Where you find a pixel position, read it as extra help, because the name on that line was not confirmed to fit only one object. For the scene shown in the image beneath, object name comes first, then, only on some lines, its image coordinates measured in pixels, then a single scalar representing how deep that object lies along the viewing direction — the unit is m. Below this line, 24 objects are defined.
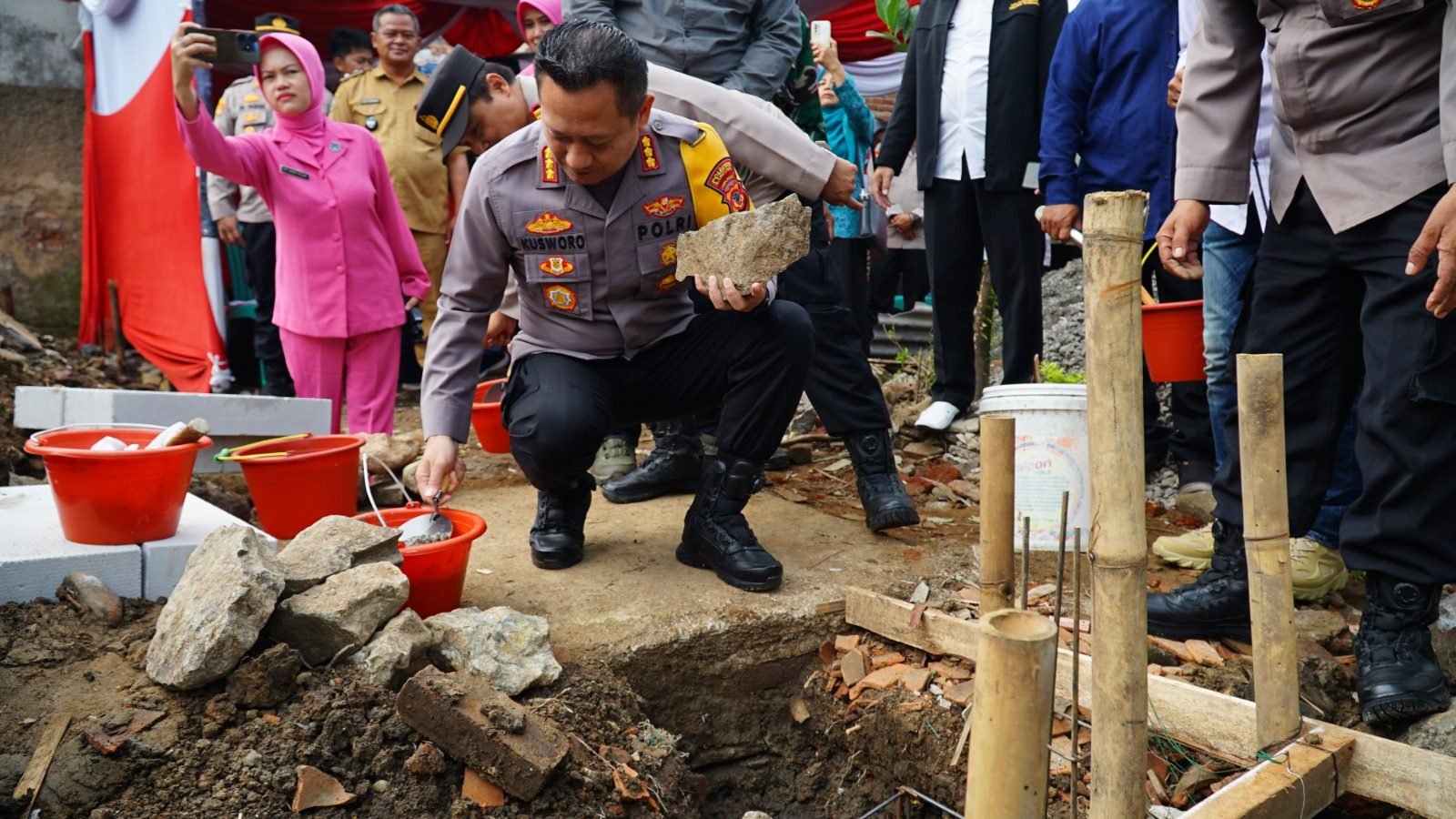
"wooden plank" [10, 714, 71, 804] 1.92
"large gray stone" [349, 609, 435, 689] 2.25
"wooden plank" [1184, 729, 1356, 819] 1.75
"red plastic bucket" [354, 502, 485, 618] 2.58
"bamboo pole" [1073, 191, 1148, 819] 1.42
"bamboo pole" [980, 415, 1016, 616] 1.86
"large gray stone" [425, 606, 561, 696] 2.35
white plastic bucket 2.93
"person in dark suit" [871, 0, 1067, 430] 4.25
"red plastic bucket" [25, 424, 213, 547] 2.61
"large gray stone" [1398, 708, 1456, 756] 2.11
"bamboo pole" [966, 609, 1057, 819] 1.29
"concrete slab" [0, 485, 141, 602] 2.50
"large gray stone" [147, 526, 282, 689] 2.12
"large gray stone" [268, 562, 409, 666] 2.27
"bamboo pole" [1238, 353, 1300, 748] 1.79
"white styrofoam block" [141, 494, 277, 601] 2.70
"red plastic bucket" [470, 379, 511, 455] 4.22
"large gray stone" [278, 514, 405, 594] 2.39
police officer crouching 2.81
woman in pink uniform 4.20
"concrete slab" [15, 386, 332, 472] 3.65
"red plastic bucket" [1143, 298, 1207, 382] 3.03
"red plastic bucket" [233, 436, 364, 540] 3.24
